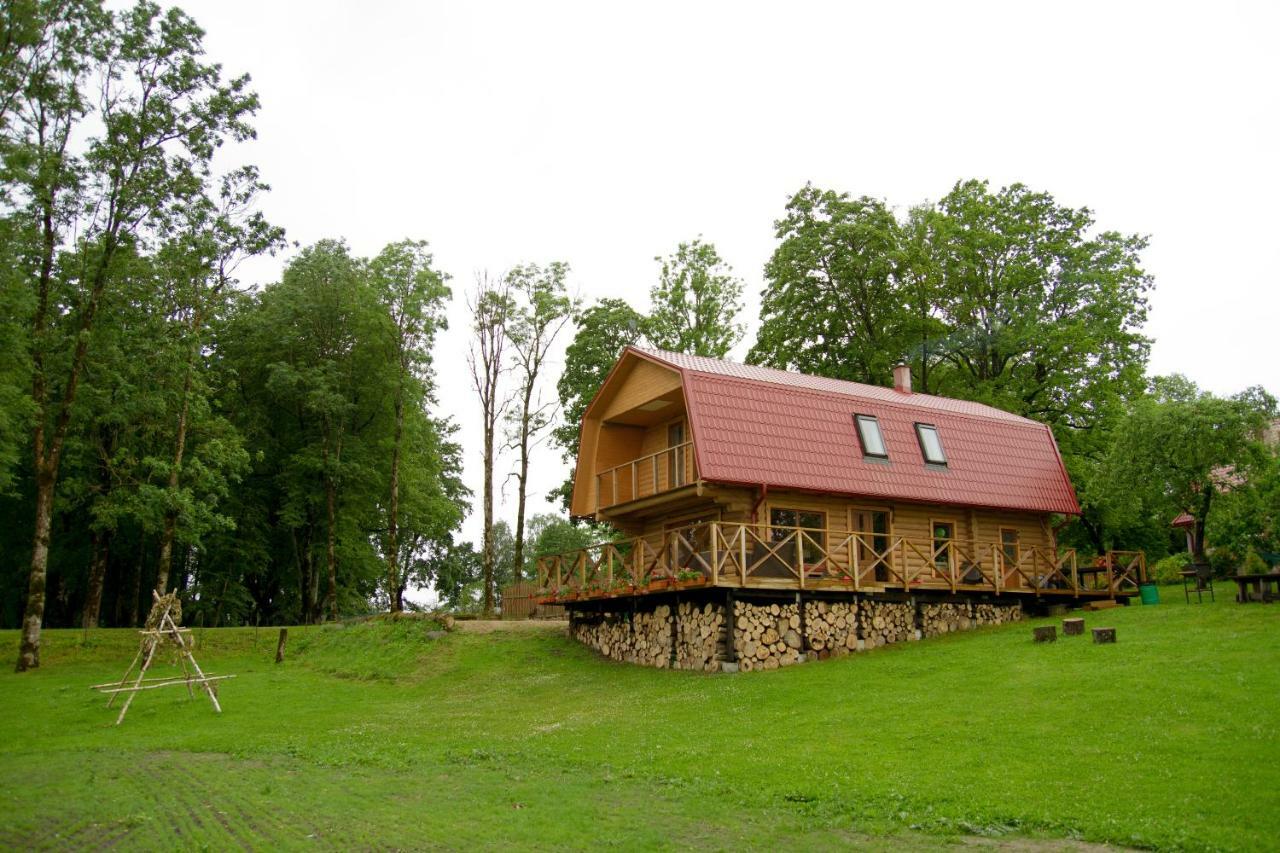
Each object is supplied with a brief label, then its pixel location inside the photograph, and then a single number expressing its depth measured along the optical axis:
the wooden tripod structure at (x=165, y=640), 17.72
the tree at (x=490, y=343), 34.41
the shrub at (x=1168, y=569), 29.58
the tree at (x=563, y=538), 66.44
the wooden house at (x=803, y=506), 20.17
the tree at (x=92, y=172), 23.27
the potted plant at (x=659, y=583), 19.94
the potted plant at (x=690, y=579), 19.06
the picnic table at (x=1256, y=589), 18.75
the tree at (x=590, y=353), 35.97
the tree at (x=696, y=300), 38.12
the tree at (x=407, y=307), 34.97
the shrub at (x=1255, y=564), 26.08
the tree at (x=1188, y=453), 20.88
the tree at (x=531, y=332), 35.41
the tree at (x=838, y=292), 33.97
